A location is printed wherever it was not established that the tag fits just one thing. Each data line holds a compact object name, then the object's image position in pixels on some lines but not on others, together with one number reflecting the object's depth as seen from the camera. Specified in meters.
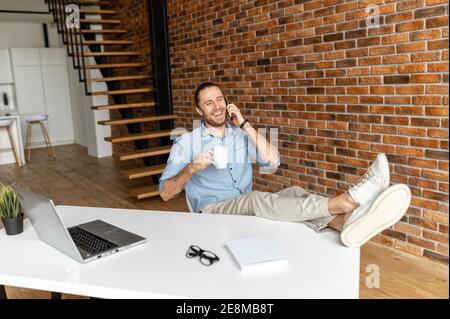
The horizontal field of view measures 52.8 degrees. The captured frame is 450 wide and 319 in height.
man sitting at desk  1.34
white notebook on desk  1.22
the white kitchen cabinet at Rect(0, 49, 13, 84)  8.06
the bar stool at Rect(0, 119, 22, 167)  6.88
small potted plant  1.65
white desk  1.13
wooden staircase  4.82
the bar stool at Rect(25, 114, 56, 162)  7.32
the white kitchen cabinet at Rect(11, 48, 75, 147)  8.14
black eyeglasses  1.28
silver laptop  1.35
